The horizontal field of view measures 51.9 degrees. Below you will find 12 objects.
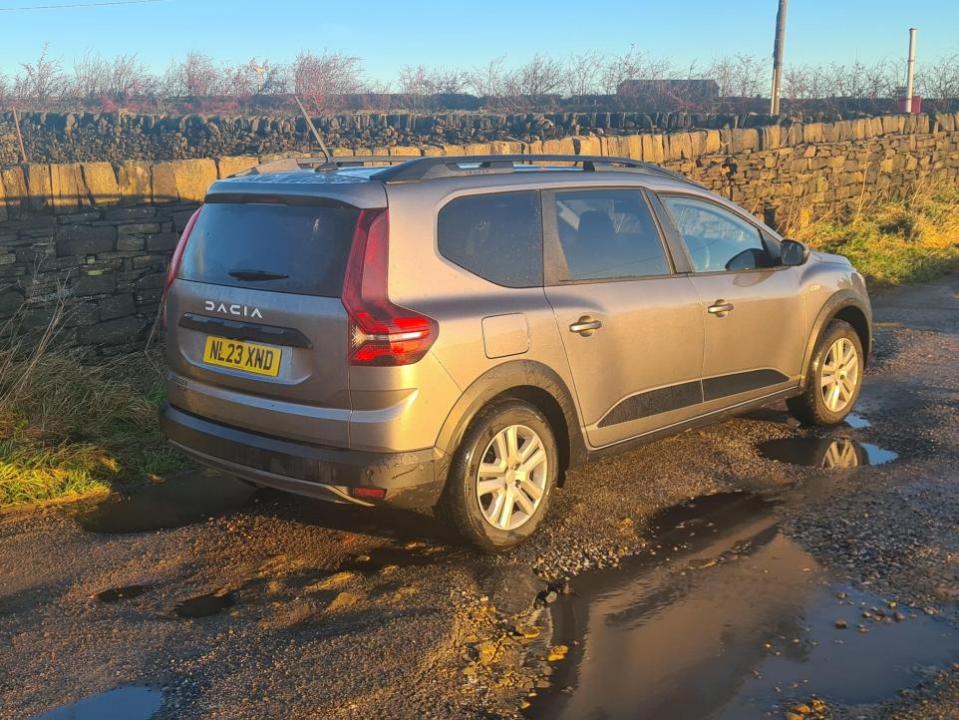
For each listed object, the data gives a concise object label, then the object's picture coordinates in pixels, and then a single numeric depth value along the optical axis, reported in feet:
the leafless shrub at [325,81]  74.49
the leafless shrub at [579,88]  80.69
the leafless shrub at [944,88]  86.99
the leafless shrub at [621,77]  81.20
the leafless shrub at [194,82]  74.59
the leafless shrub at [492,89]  80.12
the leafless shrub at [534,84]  79.30
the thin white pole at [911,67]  77.36
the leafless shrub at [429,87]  81.46
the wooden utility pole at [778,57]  71.72
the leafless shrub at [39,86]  62.64
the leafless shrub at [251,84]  75.56
